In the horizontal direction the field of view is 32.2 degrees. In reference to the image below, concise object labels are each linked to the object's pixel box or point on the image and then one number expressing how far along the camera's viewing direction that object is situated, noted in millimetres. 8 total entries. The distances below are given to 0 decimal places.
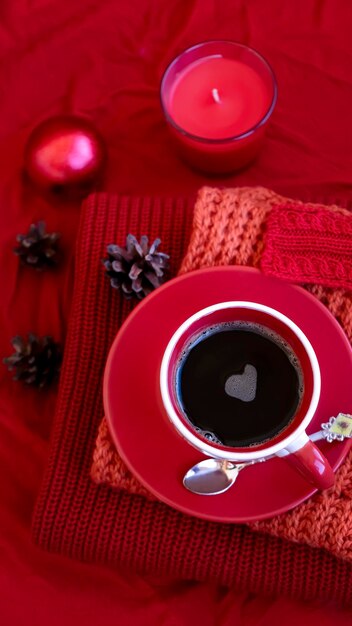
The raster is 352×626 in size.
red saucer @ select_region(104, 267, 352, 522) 569
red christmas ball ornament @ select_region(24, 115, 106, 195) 752
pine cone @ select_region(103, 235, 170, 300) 647
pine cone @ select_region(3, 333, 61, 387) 741
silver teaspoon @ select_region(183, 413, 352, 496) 563
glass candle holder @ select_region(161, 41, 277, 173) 733
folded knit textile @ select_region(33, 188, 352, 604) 612
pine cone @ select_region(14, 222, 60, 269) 776
